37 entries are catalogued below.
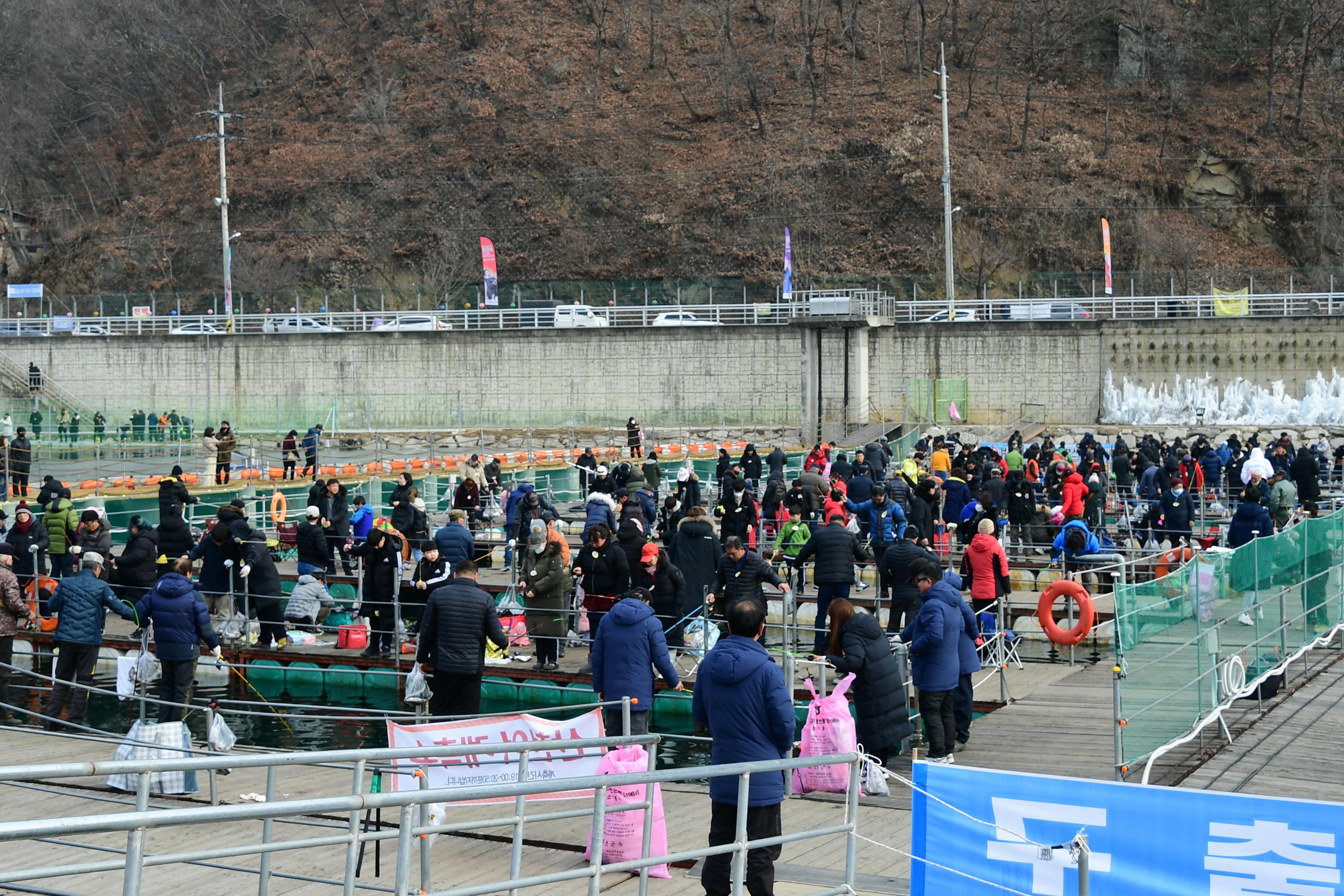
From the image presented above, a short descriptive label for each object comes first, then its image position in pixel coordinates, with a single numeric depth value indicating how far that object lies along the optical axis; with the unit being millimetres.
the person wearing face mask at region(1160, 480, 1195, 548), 21078
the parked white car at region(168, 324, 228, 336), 50594
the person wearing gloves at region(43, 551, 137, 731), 13477
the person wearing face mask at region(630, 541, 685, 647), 15227
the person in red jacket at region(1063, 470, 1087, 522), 21000
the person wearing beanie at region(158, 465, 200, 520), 19062
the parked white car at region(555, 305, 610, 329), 48781
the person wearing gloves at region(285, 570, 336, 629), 19094
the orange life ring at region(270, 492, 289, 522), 24484
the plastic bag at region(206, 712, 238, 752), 11773
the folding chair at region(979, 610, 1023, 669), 14602
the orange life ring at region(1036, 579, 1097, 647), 13281
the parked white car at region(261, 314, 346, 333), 50031
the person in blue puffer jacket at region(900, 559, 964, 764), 10852
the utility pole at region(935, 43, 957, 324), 46906
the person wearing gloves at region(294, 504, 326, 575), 18766
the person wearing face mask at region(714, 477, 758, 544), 20469
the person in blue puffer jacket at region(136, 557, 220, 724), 12820
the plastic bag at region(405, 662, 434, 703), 13055
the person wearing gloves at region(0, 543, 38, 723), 13727
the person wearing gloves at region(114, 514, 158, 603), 16984
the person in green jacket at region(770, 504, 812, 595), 19312
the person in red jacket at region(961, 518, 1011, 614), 14273
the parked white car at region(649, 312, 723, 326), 47781
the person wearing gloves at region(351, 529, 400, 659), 16484
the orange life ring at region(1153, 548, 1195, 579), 17234
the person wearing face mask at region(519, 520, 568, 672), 15586
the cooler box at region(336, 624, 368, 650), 18422
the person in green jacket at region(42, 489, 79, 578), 19609
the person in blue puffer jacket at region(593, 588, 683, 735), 10438
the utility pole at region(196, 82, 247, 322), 48906
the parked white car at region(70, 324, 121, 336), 52188
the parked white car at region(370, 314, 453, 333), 49062
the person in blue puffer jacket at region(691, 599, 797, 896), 7605
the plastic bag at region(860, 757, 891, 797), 10555
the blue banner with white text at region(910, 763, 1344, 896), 6371
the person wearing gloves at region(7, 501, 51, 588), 18266
